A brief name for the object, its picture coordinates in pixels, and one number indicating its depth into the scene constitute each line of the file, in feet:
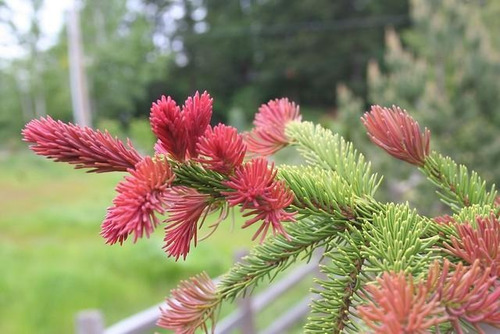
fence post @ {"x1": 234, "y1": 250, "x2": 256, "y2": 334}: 9.61
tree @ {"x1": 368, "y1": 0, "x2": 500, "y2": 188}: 13.85
